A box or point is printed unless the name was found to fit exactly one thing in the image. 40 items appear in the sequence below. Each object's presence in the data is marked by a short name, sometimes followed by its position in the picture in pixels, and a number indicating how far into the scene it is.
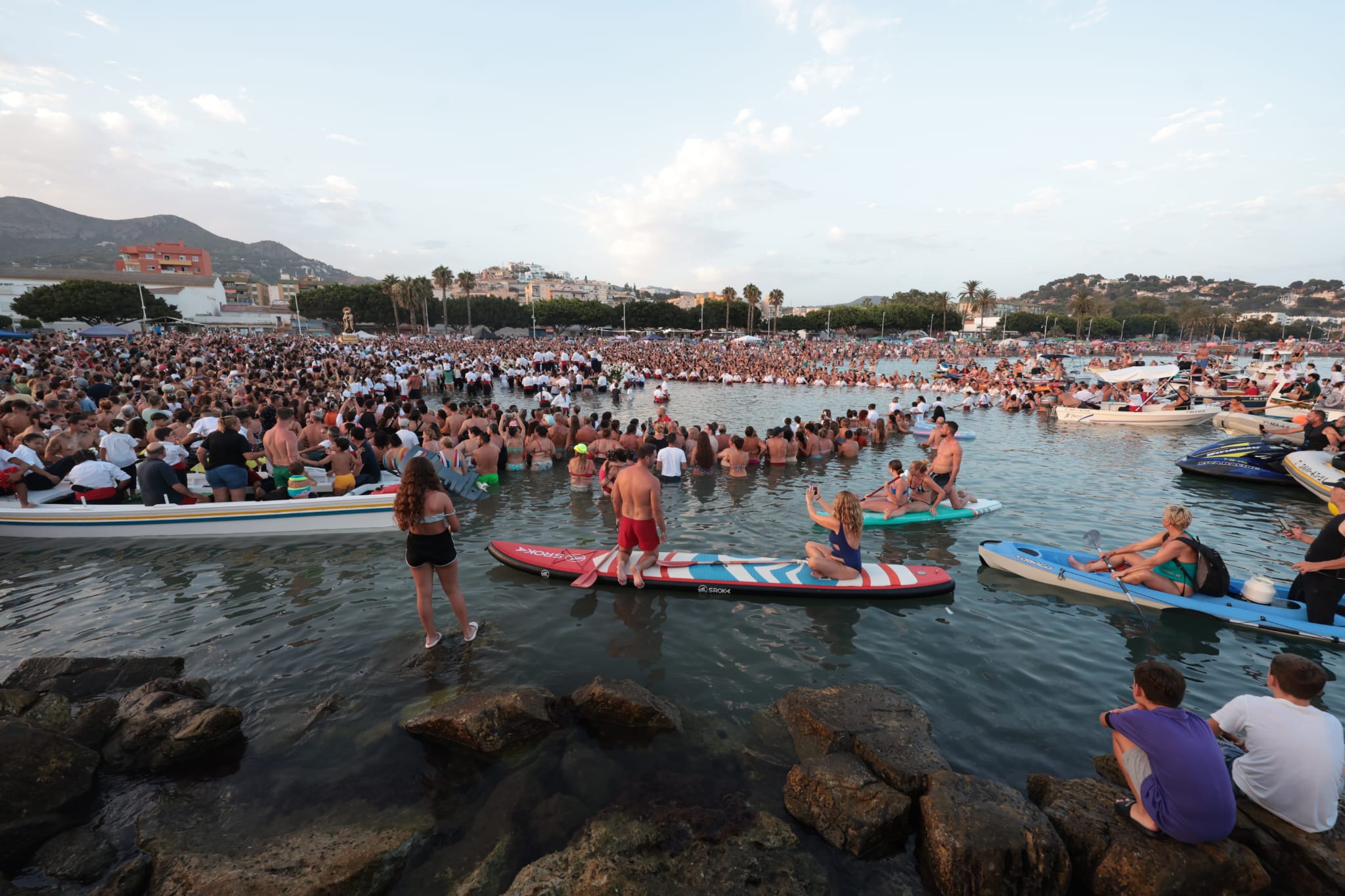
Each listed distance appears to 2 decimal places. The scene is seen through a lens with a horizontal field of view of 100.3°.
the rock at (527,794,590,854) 4.08
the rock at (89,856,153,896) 3.52
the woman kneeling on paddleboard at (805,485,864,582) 7.39
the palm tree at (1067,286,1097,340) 85.69
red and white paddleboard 7.59
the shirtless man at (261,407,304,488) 9.90
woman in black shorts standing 5.43
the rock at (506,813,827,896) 3.51
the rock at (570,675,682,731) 5.12
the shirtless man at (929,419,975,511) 10.87
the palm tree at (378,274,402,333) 81.12
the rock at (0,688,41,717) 4.85
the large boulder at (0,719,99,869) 3.96
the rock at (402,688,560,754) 4.81
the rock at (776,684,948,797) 4.43
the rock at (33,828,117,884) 3.76
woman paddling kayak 7.06
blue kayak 6.67
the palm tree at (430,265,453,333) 83.19
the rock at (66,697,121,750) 4.77
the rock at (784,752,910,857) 3.96
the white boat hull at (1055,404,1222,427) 22.31
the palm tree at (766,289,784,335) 93.33
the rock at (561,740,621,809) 4.47
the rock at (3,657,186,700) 5.54
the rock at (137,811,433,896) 3.50
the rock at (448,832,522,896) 3.64
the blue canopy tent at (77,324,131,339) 40.69
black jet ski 13.53
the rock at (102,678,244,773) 4.73
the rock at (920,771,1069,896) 3.53
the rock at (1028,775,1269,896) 3.34
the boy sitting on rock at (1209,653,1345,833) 3.51
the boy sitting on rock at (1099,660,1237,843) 3.36
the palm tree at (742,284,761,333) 85.12
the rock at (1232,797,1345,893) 3.38
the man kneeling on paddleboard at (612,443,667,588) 7.26
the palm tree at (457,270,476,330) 83.94
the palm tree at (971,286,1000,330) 92.06
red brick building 118.38
